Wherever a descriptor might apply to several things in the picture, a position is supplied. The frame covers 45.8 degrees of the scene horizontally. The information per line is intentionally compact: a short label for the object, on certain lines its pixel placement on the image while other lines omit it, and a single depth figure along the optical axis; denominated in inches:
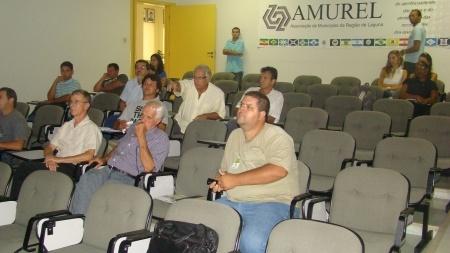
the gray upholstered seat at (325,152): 175.2
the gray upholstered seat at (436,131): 195.9
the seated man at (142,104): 211.6
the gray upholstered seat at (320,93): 303.6
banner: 348.5
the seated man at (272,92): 232.1
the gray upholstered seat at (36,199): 135.6
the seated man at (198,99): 228.7
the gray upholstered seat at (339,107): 255.6
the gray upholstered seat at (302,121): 217.8
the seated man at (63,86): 303.6
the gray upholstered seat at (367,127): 208.7
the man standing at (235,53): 415.2
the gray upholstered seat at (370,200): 130.3
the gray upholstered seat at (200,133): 201.8
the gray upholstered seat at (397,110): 236.5
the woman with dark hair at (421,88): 255.3
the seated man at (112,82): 328.2
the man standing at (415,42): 316.8
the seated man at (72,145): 169.9
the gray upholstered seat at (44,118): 246.2
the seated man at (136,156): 157.2
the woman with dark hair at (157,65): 317.6
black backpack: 102.5
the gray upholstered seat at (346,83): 326.7
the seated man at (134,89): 263.0
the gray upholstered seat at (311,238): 94.3
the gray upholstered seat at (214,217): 106.7
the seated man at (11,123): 196.9
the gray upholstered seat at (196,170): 158.9
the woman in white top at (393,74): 306.0
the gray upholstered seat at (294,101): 268.1
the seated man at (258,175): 120.0
